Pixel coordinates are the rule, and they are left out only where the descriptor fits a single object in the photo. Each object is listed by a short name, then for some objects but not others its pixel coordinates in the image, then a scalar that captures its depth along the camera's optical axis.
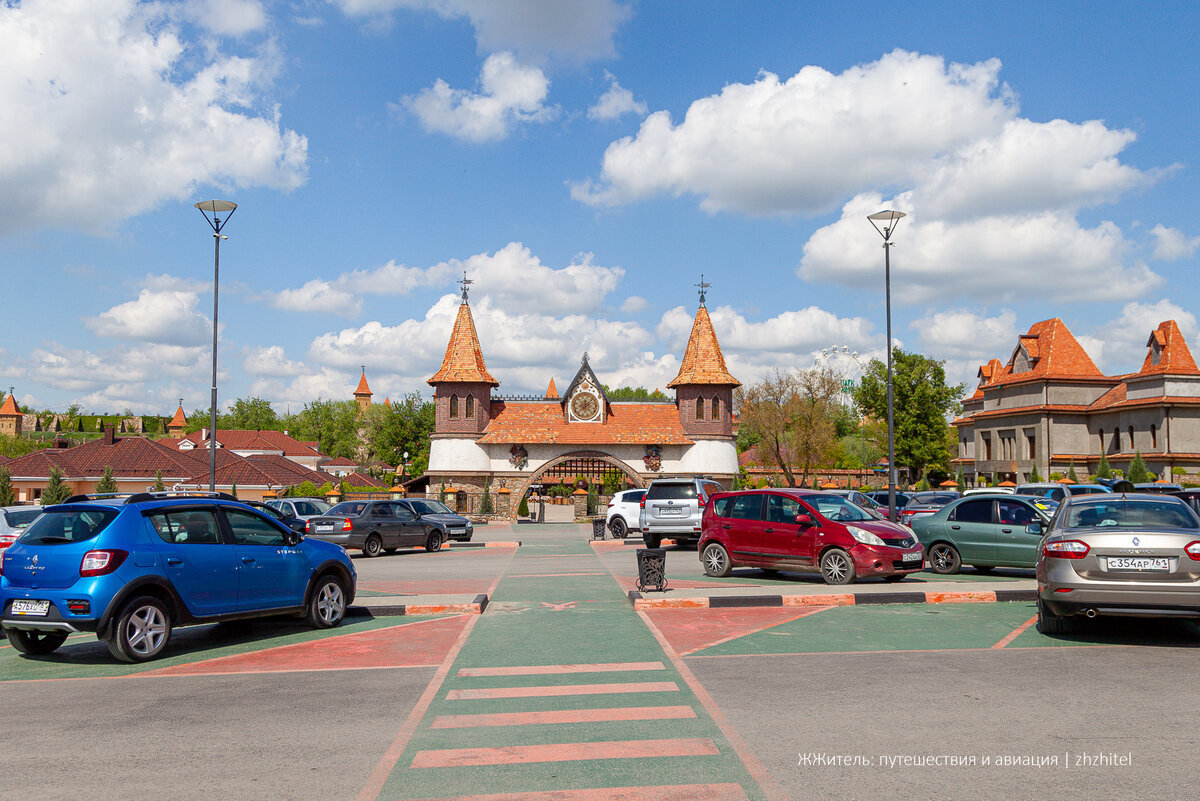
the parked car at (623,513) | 30.30
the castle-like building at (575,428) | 52.59
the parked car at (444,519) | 28.45
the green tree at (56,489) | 42.63
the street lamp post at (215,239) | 21.52
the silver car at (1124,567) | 9.30
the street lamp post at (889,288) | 21.45
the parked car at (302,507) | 27.22
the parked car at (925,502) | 23.65
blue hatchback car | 8.90
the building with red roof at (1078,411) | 49.41
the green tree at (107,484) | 47.34
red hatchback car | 14.77
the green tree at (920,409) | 66.56
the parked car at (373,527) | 25.00
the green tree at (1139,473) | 44.59
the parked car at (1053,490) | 25.16
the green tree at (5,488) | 46.72
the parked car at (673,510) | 23.77
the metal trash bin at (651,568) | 13.49
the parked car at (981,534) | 16.41
